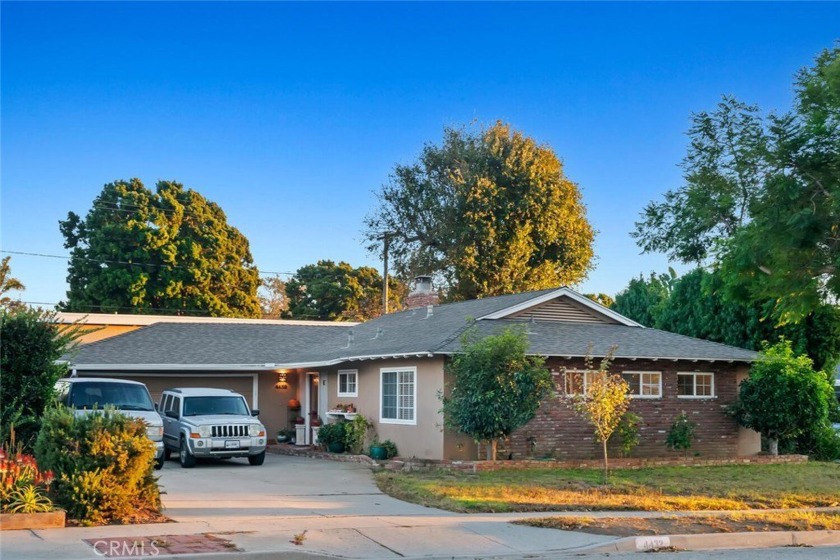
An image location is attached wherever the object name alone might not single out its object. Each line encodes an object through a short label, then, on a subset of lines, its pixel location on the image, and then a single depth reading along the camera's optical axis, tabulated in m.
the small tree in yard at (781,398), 25.28
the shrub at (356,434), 26.70
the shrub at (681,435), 25.00
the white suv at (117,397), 21.55
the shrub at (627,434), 23.89
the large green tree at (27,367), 14.94
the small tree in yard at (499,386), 21.44
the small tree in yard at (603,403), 19.23
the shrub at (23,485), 12.37
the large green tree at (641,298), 42.88
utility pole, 46.03
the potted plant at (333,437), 27.06
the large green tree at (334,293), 66.06
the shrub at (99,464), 12.72
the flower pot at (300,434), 30.45
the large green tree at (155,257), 52.91
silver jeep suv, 23.20
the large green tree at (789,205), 18.64
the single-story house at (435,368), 23.81
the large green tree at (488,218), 48.69
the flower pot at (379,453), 24.86
